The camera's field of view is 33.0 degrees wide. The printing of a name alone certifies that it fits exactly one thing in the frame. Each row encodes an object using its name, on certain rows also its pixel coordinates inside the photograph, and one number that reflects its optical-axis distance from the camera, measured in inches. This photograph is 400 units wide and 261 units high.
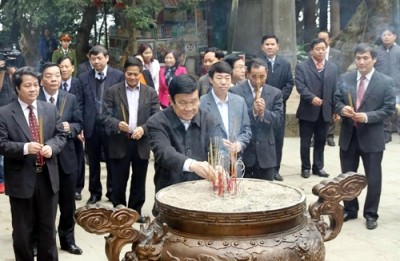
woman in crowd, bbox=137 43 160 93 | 316.5
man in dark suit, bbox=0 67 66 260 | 172.7
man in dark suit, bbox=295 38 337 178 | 300.0
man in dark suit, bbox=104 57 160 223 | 228.2
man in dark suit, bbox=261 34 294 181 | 294.4
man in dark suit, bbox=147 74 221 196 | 156.2
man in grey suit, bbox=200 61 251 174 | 200.1
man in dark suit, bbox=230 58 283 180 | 227.3
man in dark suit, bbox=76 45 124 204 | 248.1
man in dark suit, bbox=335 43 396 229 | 226.7
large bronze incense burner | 121.3
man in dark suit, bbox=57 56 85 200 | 244.7
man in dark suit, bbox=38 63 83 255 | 200.5
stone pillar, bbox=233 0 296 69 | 440.1
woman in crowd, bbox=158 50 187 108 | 322.0
